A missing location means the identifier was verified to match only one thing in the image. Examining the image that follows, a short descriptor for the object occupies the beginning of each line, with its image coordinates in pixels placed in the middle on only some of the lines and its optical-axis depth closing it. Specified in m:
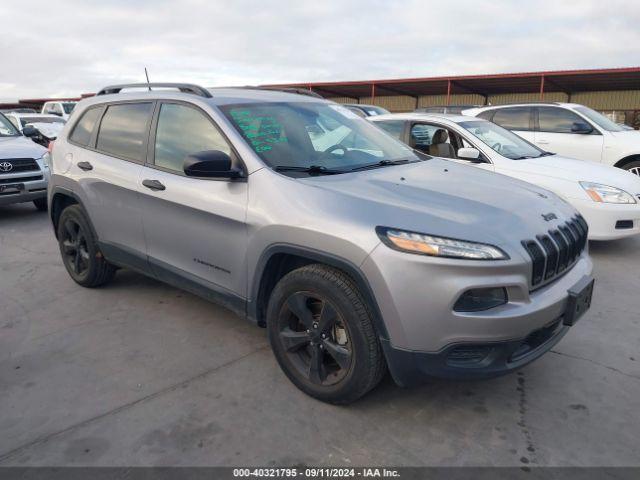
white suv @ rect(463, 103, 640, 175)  7.68
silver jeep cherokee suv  2.30
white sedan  5.24
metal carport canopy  19.15
